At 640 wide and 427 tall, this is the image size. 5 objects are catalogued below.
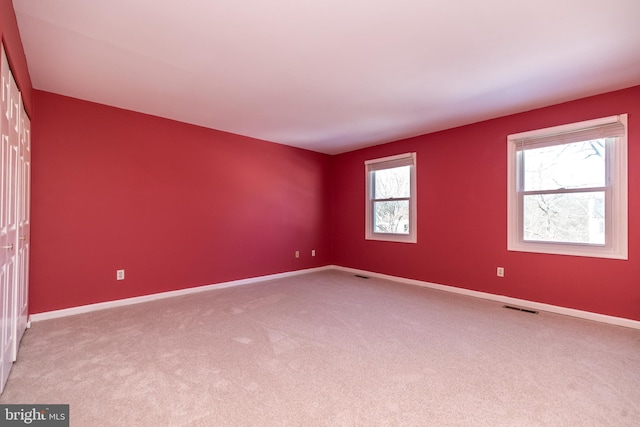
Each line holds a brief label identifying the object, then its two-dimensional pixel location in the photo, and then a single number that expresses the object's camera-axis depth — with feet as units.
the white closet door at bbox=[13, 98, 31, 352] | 7.41
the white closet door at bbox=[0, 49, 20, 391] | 5.62
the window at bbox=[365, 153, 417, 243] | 15.42
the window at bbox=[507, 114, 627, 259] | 9.68
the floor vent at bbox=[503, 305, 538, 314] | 10.82
